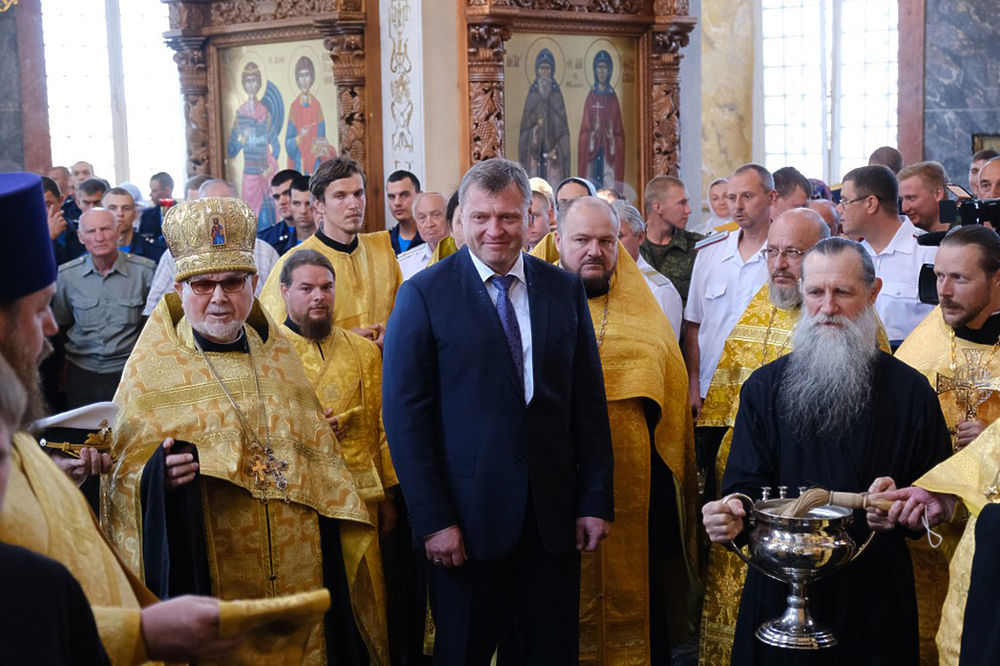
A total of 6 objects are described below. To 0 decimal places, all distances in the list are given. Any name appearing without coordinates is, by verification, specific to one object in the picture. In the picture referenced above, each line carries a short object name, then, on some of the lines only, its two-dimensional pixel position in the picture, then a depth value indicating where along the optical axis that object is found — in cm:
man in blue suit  376
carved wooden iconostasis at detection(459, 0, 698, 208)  853
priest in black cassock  360
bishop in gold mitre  366
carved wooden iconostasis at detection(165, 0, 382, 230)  874
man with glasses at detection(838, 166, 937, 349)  552
